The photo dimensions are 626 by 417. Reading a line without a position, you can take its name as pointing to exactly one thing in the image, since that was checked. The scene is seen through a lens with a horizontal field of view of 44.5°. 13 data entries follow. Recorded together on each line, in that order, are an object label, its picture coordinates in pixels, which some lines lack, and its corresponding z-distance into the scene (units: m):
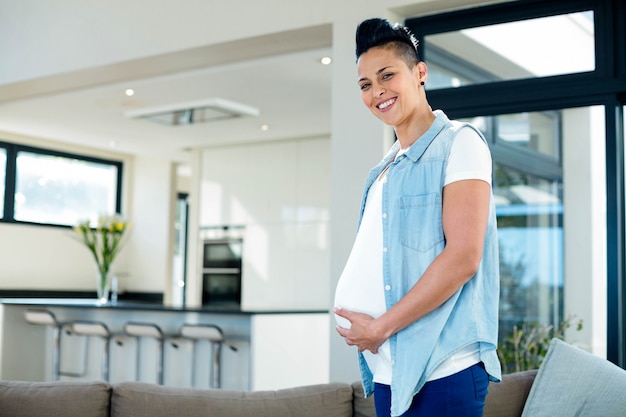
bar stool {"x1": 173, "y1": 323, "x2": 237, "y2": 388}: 5.51
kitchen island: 5.63
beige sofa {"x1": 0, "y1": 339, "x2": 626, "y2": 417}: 2.61
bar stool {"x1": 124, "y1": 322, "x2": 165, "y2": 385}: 5.85
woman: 1.25
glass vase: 7.33
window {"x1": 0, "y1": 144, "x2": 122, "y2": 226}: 8.66
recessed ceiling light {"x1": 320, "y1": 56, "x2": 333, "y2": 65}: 5.12
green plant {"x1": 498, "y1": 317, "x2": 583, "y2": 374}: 4.17
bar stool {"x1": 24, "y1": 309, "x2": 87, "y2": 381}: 6.55
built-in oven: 8.66
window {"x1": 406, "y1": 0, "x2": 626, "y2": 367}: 3.35
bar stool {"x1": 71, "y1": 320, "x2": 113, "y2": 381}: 6.14
